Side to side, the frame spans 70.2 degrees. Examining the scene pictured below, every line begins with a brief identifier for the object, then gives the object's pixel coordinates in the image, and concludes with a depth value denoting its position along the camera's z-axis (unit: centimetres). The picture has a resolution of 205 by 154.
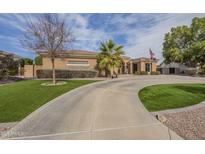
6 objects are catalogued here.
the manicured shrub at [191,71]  3800
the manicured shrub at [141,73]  2986
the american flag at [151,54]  3186
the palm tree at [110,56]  2366
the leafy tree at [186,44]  3323
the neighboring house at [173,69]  4711
